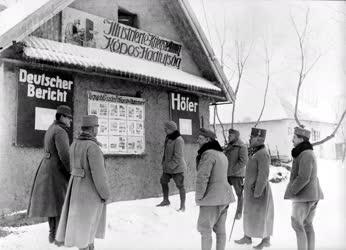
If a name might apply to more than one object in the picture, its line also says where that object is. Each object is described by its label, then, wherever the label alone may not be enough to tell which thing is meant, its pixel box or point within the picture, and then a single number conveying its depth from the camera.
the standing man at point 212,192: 5.50
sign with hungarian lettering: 8.37
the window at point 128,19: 9.99
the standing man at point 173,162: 8.73
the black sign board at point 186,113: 10.51
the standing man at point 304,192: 5.79
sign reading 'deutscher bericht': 7.31
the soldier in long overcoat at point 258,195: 6.55
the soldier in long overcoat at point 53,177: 5.86
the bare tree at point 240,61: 24.39
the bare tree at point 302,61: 23.33
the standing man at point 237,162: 8.73
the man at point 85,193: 5.05
